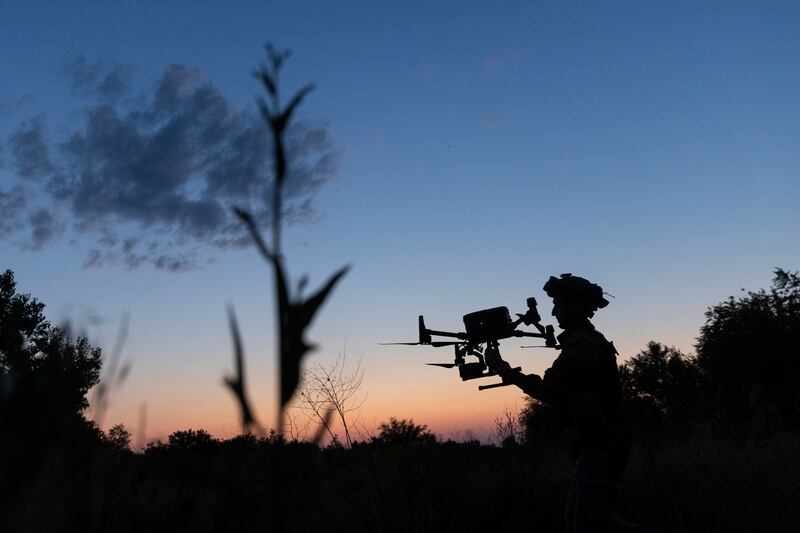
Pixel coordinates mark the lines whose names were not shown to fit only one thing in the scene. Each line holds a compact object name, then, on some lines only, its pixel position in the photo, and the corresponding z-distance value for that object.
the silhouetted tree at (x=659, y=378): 36.16
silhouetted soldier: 4.08
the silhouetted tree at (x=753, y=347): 29.33
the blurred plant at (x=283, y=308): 0.58
